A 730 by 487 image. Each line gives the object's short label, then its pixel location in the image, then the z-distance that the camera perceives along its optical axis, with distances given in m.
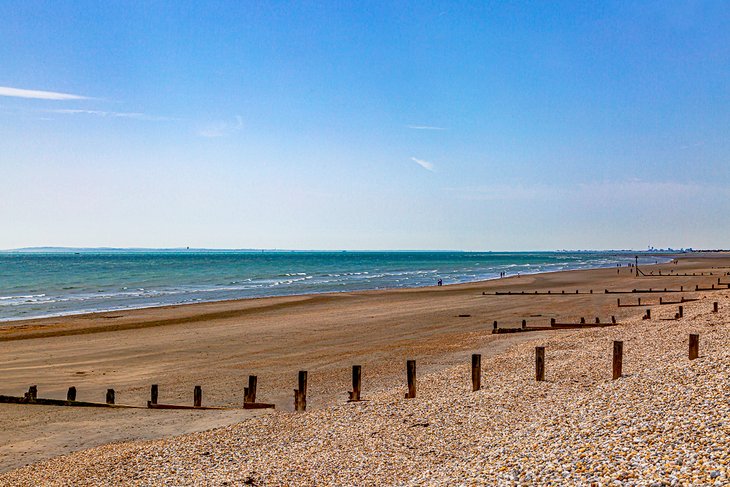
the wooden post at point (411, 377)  17.05
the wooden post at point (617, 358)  15.75
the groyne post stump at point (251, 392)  18.11
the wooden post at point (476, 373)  16.89
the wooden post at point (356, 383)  17.64
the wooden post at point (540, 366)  17.10
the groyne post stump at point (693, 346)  15.51
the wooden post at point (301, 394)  17.44
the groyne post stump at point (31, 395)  18.82
